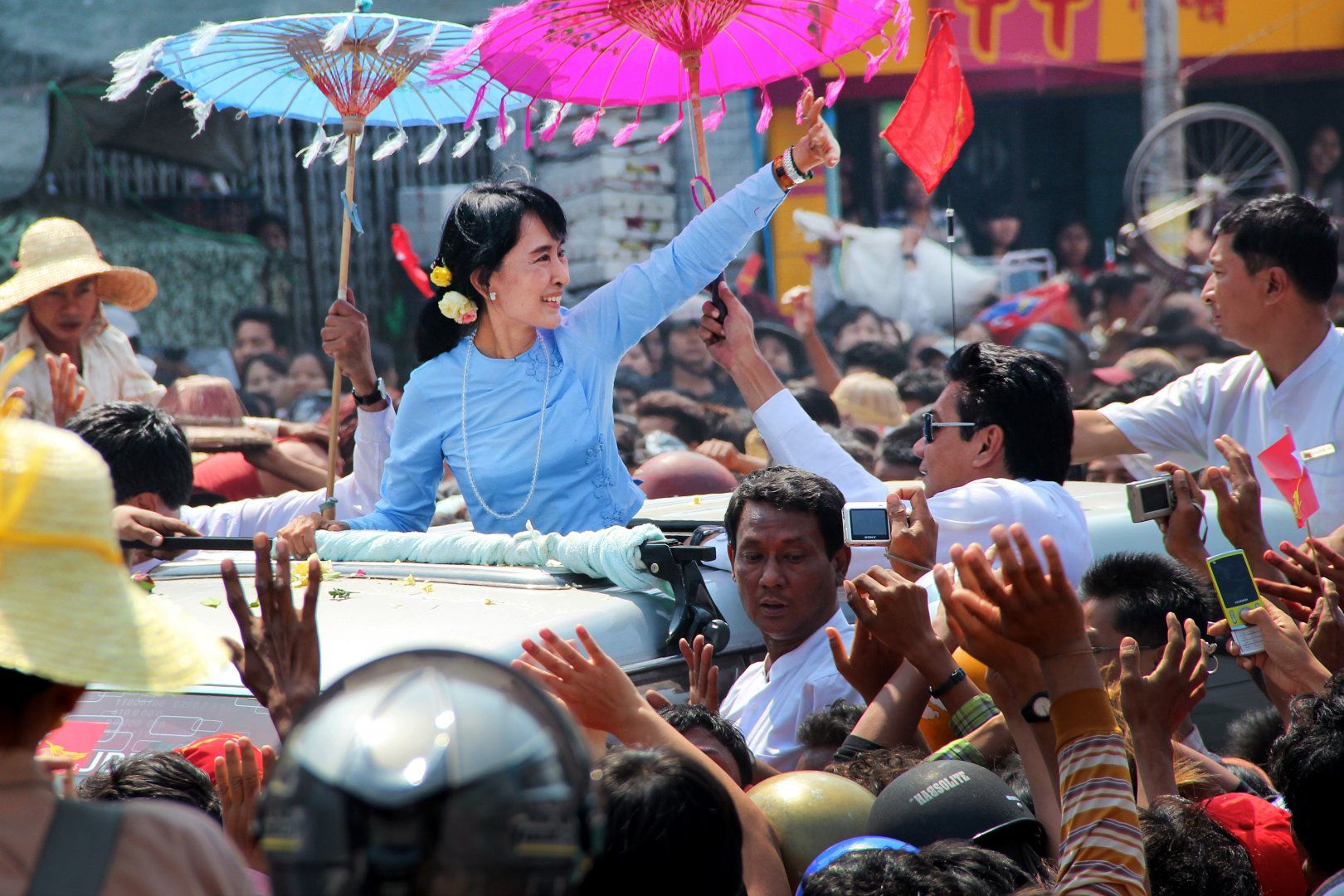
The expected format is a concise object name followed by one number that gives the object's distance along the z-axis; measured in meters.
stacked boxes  24.59
